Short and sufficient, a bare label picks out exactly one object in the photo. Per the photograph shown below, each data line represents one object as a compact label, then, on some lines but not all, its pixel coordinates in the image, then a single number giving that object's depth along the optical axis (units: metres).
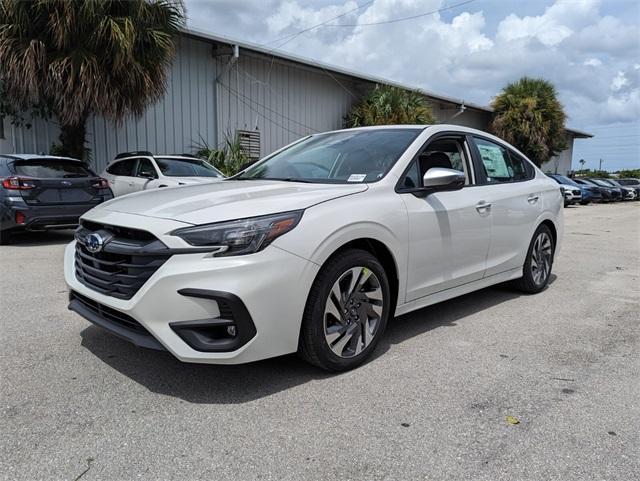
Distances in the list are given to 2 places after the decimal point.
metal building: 13.84
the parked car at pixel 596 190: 28.86
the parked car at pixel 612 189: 31.33
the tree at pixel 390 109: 18.61
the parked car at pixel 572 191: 24.98
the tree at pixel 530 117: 27.02
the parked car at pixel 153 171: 10.42
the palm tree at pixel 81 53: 10.26
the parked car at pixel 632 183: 36.96
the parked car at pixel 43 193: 7.96
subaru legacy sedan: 2.74
